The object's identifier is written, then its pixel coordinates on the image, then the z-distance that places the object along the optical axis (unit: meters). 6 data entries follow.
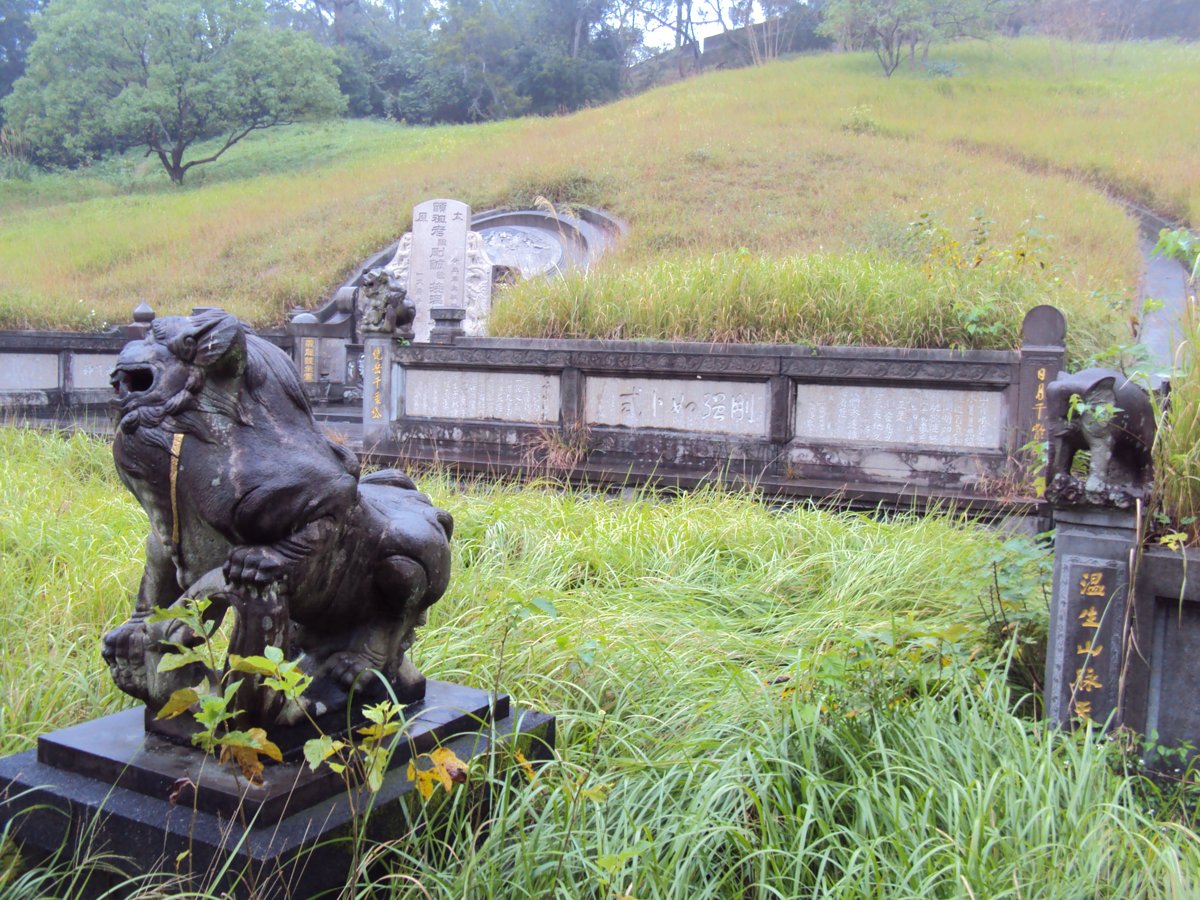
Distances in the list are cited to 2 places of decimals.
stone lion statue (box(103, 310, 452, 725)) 1.93
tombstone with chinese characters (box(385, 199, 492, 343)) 15.78
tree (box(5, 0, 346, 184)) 32.03
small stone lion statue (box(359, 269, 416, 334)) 8.43
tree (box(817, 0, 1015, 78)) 33.91
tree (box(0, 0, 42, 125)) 39.00
